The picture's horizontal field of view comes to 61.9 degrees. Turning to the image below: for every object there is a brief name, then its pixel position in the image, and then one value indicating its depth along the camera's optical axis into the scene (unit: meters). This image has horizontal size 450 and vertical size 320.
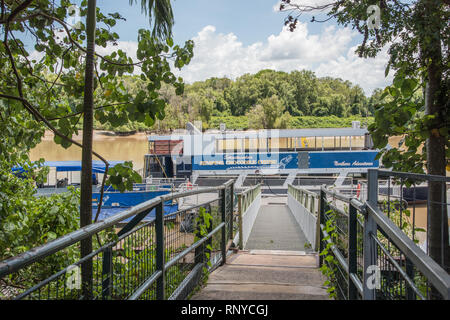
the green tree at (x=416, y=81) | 3.50
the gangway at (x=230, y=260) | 1.61
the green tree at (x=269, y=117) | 58.47
